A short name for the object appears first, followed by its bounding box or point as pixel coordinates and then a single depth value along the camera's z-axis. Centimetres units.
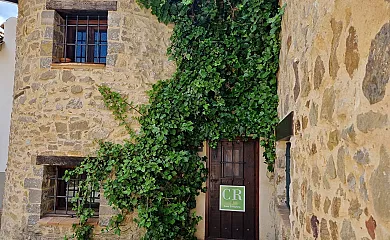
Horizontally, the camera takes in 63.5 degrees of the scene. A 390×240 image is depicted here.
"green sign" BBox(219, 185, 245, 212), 455
